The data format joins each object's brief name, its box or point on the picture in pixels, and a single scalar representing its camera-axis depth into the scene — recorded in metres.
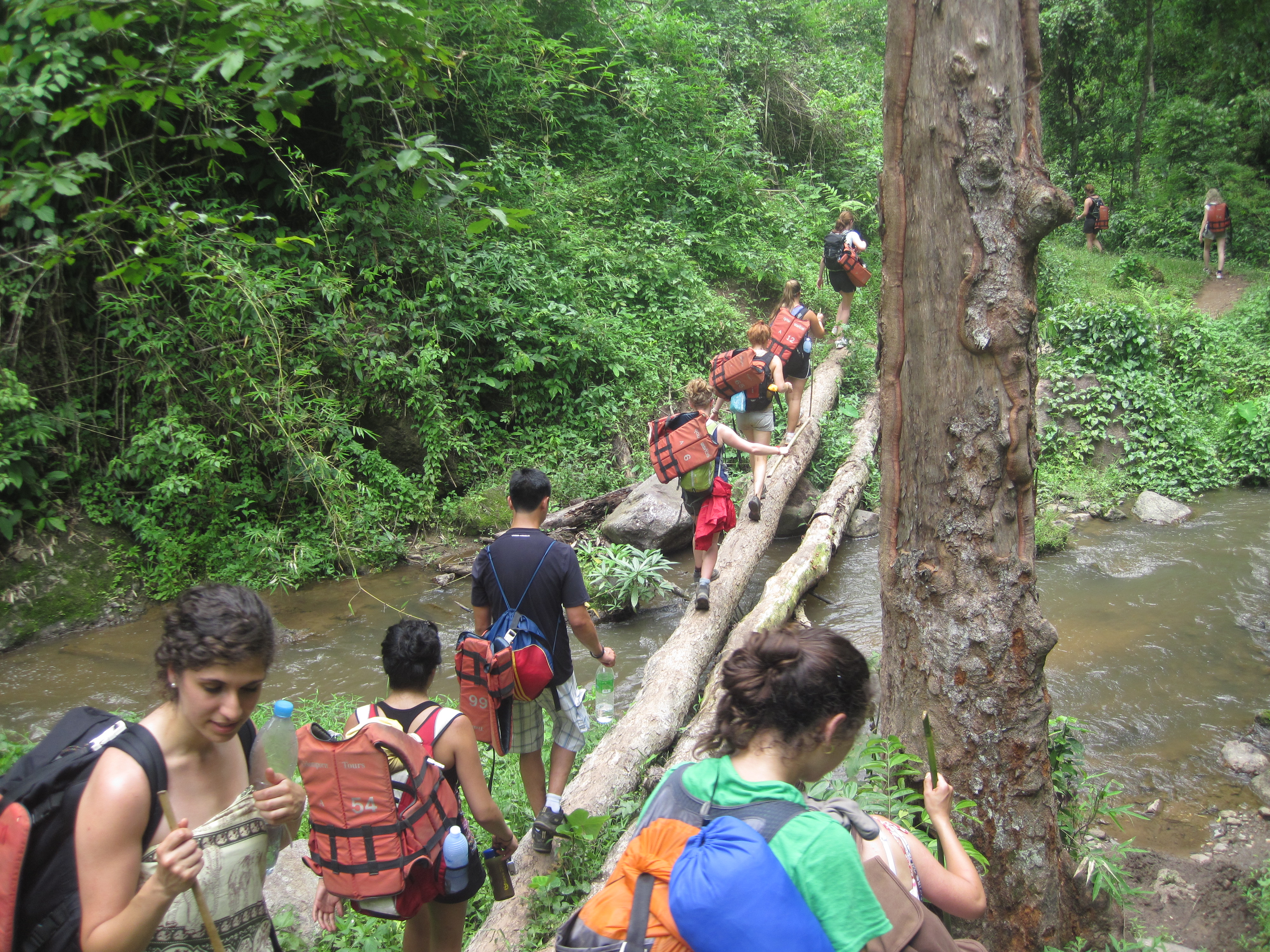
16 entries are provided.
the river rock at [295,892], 3.40
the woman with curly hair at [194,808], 1.68
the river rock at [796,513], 8.85
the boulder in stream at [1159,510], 8.96
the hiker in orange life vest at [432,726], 2.74
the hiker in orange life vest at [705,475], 5.92
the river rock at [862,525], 8.86
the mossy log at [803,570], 4.70
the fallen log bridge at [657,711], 3.42
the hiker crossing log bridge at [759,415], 7.22
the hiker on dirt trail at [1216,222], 15.31
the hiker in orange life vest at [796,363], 8.28
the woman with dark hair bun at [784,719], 1.70
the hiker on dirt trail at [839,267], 10.68
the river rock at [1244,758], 4.88
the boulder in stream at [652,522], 8.07
